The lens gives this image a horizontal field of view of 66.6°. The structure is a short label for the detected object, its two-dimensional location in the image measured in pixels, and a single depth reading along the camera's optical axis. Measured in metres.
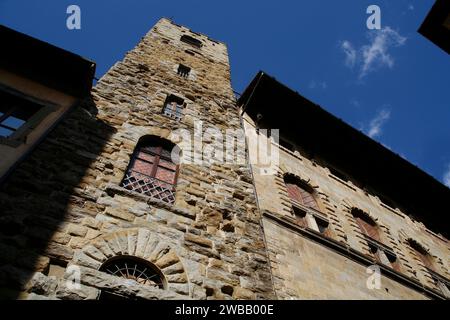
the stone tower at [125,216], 3.79
